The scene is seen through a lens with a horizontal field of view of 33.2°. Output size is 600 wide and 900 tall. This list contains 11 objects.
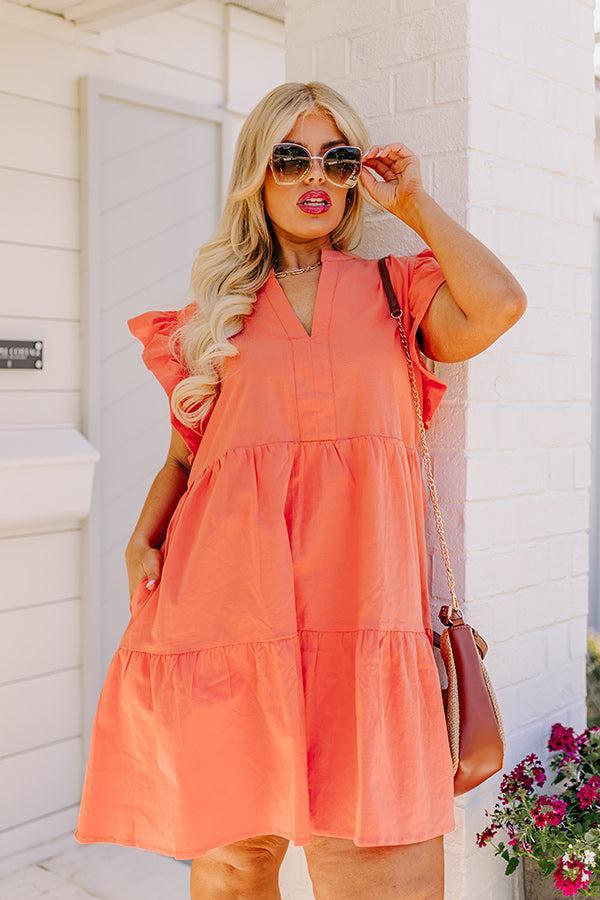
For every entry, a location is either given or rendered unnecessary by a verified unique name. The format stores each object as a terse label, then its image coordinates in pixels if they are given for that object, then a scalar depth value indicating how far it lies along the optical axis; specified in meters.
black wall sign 3.09
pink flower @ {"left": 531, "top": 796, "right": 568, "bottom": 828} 1.97
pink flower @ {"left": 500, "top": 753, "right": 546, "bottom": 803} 2.06
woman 1.70
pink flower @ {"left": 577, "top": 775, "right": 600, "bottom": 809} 2.02
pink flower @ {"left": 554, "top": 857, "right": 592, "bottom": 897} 1.90
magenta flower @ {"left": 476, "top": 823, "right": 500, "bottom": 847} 2.02
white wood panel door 3.32
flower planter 2.12
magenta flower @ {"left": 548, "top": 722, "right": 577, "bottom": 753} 2.17
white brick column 2.01
